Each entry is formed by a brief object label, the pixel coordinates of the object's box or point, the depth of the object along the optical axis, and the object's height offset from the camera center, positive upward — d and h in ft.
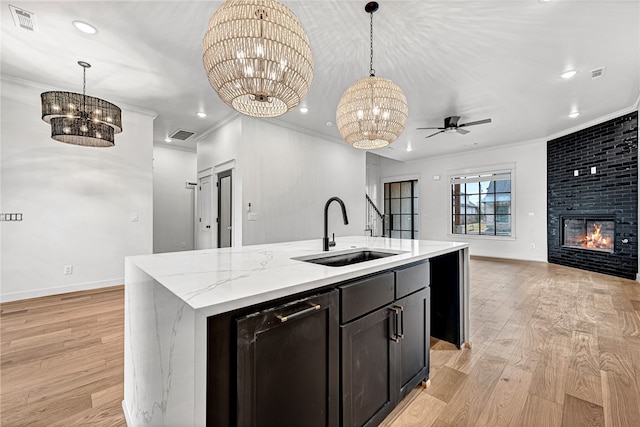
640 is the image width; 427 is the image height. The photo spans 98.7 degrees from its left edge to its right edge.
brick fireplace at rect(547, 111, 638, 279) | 15.51 +0.91
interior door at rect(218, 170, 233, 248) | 16.70 +0.16
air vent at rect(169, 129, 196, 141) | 18.71 +5.52
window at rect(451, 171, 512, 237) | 23.24 +0.75
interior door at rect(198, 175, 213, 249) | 18.63 +0.03
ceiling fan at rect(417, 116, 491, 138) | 16.00 +5.15
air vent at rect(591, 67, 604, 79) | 11.01 +5.74
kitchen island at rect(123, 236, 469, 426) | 2.59 -1.09
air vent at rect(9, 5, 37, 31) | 7.80 +5.72
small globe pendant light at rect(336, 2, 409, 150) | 6.63 +2.52
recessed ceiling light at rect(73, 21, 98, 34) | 8.30 +5.72
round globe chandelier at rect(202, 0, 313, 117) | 4.26 +2.61
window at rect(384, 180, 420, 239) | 29.30 +0.37
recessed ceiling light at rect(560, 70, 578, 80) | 11.15 +5.72
